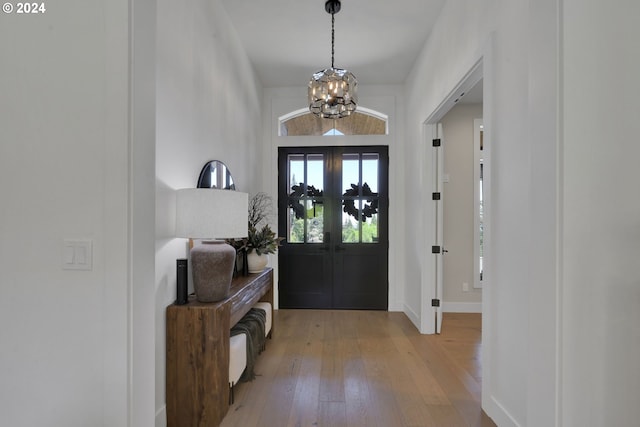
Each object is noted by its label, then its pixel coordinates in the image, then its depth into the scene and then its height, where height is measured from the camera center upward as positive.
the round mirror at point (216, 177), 2.33 +0.29
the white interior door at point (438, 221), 3.44 -0.10
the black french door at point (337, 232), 4.33 -0.29
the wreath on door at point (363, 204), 4.33 +0.11
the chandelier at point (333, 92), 2.47 +0.98
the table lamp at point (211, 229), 1.78 -0.10
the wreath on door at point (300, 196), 4.36 +0.22
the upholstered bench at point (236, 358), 1.97 -0.99
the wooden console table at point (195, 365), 1.77 -0.90
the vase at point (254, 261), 2.95 -0.48
